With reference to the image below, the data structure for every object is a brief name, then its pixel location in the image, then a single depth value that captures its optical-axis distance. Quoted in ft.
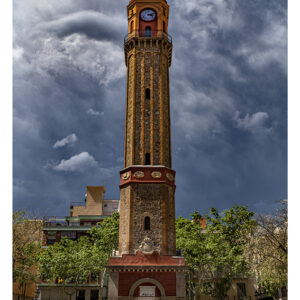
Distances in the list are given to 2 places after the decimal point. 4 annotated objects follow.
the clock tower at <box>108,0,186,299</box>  95.09
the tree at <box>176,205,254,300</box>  127.34
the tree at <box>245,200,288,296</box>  83.35
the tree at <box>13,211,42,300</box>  110.01
